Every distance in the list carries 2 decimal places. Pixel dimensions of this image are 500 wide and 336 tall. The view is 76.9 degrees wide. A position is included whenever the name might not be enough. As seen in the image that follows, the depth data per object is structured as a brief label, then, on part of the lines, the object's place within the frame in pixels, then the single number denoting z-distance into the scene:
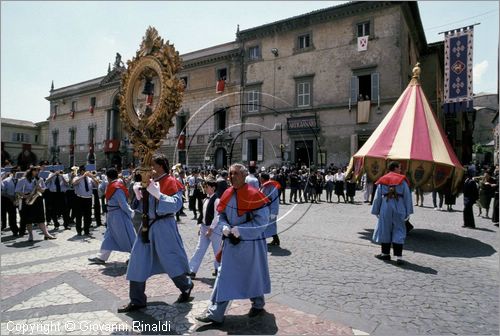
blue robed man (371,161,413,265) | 6.37
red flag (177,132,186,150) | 26.72
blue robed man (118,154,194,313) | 4.05
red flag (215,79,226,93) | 25.35
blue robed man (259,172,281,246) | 7.41
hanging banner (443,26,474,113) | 17.41
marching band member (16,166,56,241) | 8.34
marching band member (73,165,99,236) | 9.03
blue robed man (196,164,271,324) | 3.70
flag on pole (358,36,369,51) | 21.56
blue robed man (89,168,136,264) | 6.25
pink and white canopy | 8.46
